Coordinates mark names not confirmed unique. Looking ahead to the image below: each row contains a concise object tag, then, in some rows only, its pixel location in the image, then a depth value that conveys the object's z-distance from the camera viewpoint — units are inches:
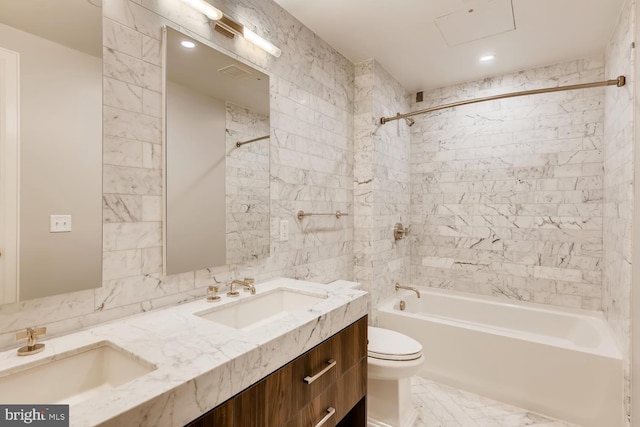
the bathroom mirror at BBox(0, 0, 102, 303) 36.4
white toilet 73.5
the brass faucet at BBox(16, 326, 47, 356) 35.0
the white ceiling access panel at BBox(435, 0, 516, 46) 76.9
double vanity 28.2
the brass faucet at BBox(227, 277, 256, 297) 60.6
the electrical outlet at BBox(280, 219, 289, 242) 78.2
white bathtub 76.6
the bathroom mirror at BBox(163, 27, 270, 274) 53.9
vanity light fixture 55.8
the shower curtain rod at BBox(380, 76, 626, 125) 75.7
